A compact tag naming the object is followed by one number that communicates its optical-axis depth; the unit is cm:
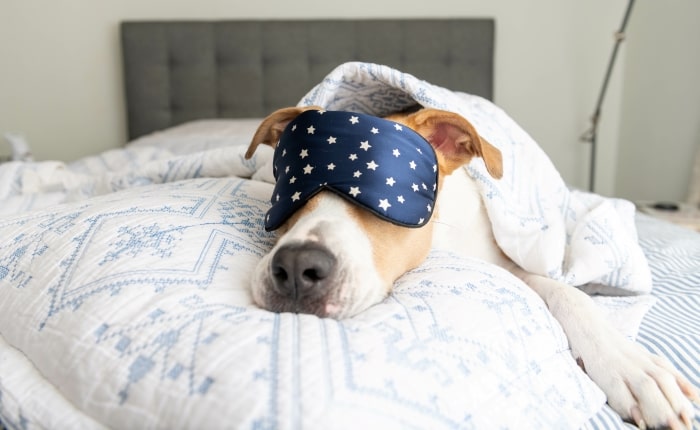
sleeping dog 91
